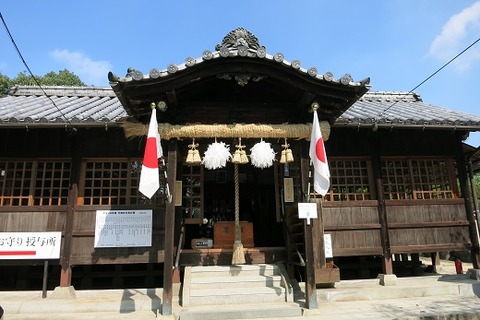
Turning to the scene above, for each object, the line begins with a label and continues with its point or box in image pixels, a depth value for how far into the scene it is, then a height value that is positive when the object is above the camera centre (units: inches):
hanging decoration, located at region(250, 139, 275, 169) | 308.7 +73.3
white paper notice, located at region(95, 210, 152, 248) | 354.3 +12.1
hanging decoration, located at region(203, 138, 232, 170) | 307.1 +73.0
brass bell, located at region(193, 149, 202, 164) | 306.0 +71.8
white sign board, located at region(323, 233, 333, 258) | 370.3 -9.8
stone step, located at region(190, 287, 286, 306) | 302.2 -50.7
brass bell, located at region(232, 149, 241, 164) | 303.3 +70.5
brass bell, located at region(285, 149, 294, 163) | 312.3 +73.5
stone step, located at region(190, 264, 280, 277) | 338.3 -31.8
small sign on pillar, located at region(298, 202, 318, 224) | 295.8 +22.4
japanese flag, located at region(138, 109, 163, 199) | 265.0 +54.5
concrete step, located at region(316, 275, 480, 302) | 330.0 -54.2
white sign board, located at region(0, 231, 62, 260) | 346.9 -2.7
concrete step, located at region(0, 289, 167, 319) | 304.2 -56.2
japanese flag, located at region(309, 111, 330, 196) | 285.0 +60.8
